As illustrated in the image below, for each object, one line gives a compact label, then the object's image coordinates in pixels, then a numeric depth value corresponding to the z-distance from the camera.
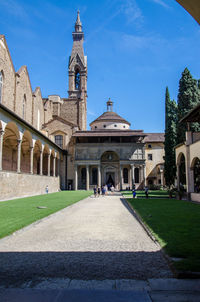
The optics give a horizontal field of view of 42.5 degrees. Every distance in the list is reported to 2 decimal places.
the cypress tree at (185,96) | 27.91
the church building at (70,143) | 27.95
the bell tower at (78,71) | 61.78
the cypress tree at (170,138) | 33.72
